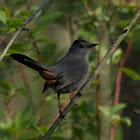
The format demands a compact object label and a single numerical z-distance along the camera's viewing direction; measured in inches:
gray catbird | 229.2
